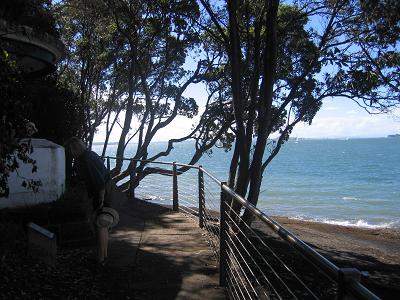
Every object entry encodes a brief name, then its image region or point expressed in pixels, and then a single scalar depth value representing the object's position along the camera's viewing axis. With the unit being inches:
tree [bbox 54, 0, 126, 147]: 676.7
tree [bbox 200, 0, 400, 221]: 392.0
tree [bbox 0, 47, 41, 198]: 133.9
